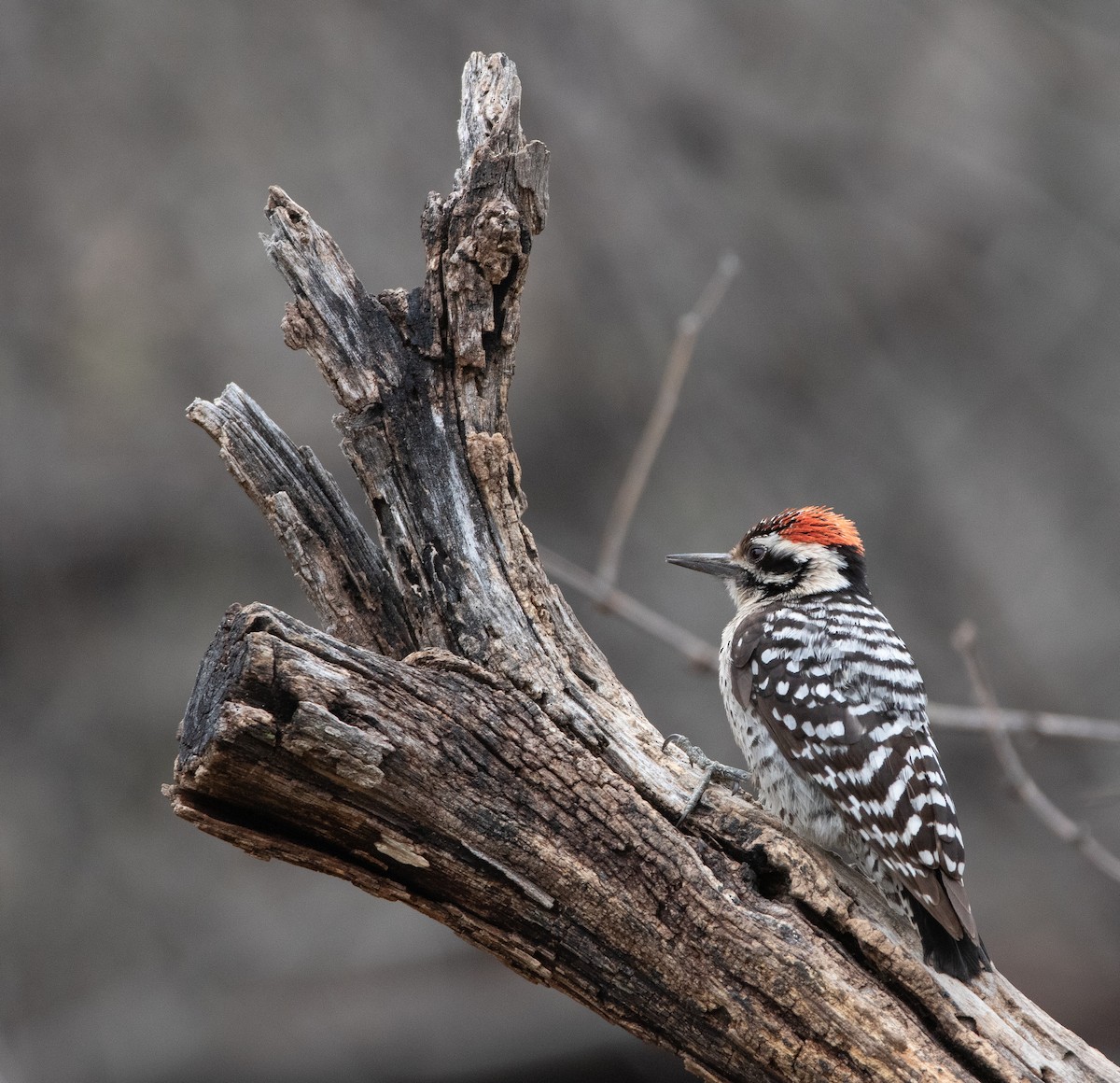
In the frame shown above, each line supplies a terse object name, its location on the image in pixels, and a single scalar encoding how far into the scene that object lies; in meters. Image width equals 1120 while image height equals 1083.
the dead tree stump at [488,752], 5.24
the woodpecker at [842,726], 6.68
